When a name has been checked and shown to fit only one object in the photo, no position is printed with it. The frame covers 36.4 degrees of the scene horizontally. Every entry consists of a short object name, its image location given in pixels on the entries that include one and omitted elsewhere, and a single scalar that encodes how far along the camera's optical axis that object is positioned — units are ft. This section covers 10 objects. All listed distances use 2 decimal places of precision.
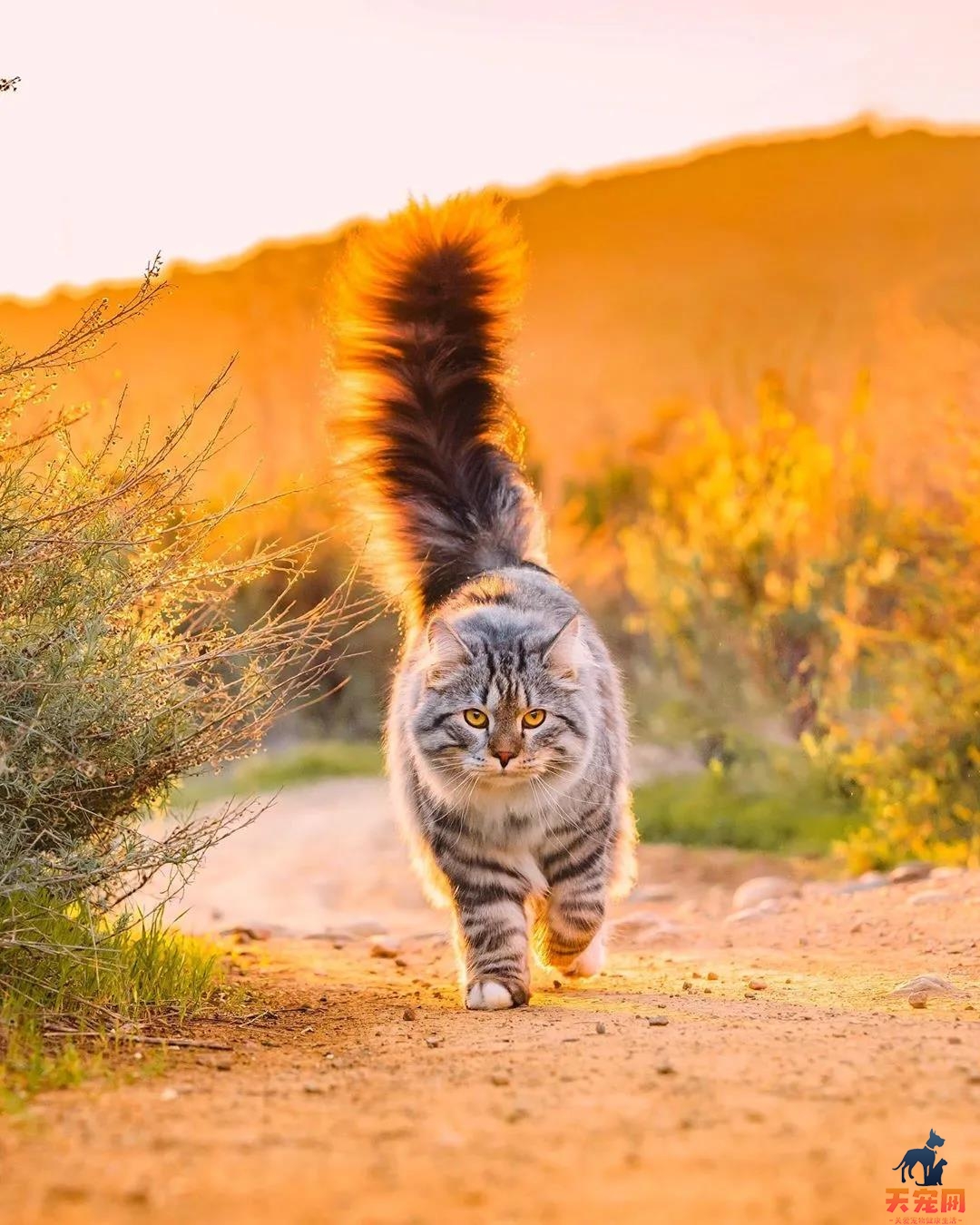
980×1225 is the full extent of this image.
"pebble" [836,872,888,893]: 27.84
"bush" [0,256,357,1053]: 15.46
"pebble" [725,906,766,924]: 26.35
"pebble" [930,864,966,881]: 26.94
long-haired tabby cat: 17.95
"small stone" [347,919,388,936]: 27.48
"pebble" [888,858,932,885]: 28.37
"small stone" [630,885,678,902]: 31.35
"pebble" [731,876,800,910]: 28.32
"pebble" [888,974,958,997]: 17.25
